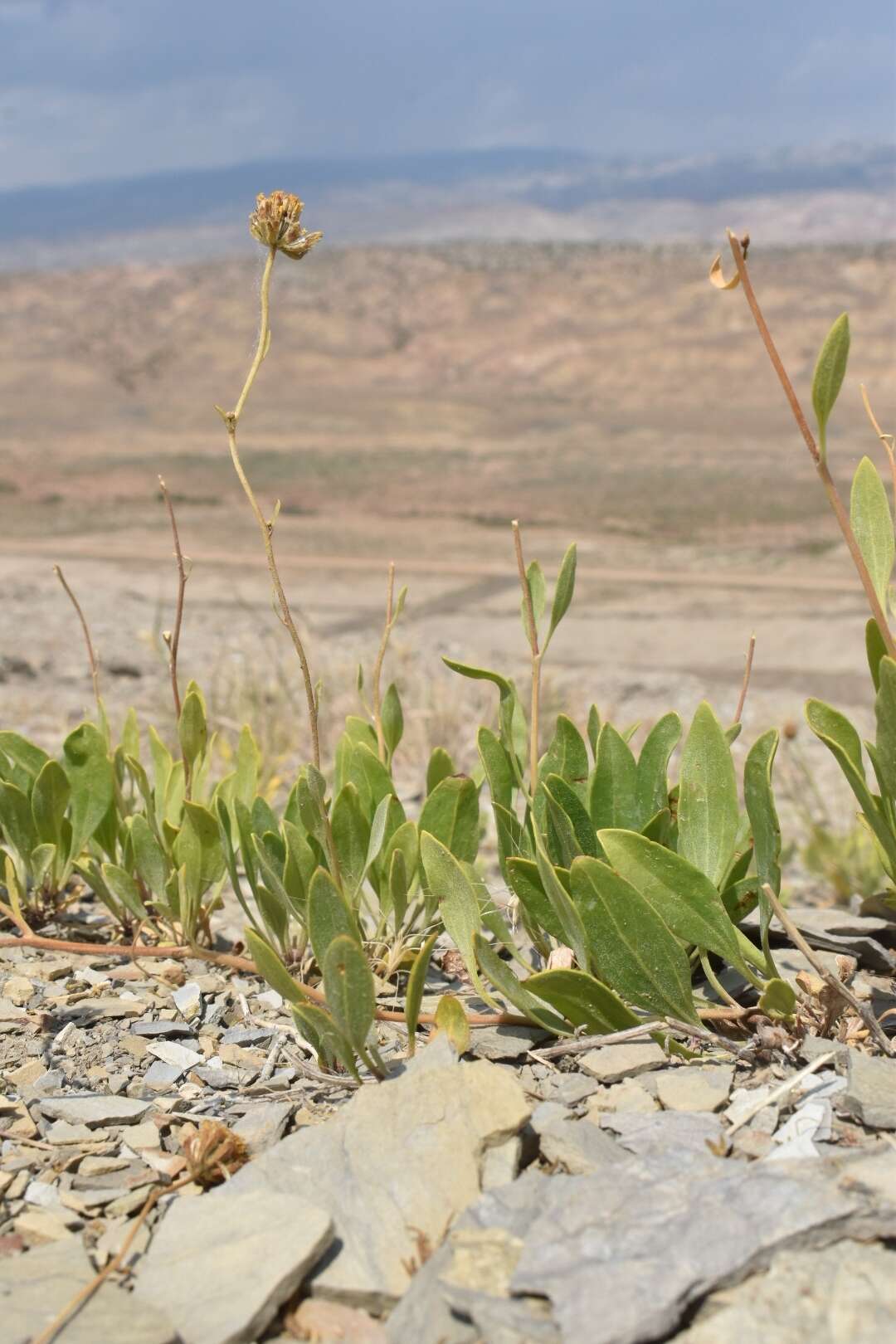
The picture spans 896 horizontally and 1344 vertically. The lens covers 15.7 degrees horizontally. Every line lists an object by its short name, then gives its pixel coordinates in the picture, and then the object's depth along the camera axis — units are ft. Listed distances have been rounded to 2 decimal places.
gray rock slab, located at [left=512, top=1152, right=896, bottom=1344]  2.00
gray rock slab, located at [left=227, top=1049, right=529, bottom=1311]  2.08
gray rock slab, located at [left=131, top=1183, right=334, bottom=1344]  2.04
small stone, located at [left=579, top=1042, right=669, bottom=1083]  2.27
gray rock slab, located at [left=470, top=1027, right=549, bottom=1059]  2.35
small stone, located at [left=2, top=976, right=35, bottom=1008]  2.51
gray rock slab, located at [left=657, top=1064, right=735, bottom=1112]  2.21
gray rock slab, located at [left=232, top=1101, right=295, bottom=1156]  2.24
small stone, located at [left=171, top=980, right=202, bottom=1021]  2.50
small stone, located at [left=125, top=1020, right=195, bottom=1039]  2.44
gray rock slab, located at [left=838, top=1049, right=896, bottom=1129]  2.16
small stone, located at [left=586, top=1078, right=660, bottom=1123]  2.22
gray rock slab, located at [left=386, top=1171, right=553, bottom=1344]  2.02
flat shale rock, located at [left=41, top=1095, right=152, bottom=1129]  2.28
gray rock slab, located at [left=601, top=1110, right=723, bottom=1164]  2.15
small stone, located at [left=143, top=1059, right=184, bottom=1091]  2.35
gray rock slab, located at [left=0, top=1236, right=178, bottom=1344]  2.03
